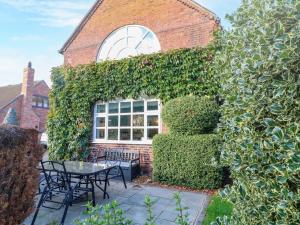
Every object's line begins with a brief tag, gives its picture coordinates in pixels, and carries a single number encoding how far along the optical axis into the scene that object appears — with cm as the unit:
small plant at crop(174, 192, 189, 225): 189
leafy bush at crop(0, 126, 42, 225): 262
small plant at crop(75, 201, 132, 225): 187
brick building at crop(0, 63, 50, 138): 1883
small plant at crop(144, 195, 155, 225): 198
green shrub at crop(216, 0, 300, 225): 133
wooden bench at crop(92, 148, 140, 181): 681
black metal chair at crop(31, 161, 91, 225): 387
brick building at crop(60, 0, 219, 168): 784
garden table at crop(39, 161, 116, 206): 410
